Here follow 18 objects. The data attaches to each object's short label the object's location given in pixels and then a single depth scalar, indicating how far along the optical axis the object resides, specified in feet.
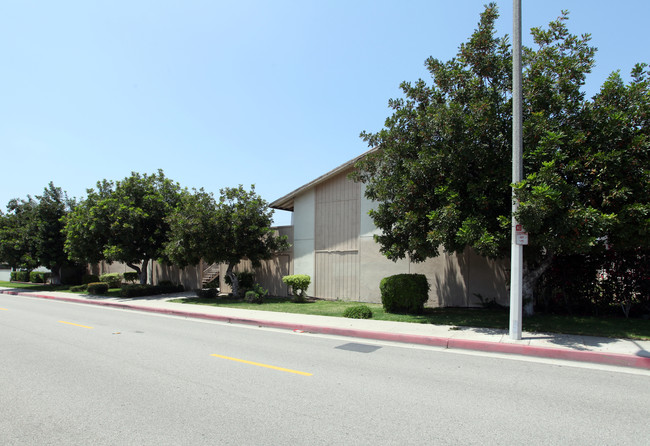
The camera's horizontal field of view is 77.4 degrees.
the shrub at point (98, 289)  79.41
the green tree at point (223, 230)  57.77
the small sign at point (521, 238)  28.48
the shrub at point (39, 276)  120.54
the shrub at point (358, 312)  41.19
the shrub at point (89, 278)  105.70
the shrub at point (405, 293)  42.73
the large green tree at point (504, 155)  28.81
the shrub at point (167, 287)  77.15
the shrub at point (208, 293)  65.32
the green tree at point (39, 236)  90.58
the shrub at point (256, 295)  58.54
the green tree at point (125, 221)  69.77
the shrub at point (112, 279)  92.38
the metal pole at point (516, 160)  28.71
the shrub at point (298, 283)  59.11
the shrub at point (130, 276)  98.89
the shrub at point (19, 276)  131.13
